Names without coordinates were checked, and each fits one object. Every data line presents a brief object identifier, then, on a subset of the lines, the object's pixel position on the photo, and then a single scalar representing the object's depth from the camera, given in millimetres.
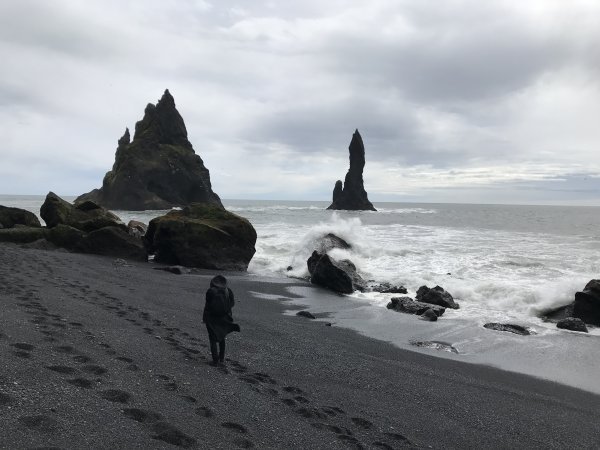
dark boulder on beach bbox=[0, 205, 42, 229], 21469
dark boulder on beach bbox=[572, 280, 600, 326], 11617
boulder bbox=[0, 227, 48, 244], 18016
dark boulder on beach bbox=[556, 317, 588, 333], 10969
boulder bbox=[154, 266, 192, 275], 16109
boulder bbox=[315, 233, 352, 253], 21727
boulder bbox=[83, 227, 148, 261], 18156
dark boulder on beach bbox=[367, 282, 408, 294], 15266
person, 6340
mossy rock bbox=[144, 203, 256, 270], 18438
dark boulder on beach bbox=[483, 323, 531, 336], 10570
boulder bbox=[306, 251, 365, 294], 15273
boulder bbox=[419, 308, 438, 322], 11523
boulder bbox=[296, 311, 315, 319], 11328
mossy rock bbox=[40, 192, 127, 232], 19641
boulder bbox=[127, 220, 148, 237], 22231
